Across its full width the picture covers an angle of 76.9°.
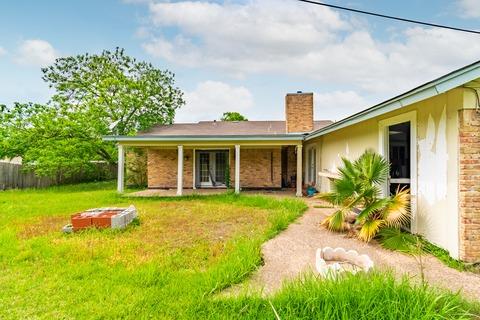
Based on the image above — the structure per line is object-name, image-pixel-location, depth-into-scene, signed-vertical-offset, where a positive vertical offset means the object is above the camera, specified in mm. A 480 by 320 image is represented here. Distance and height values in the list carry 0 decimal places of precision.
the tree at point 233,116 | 38844 +6436
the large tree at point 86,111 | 16656 +3764
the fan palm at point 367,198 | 5395 -607
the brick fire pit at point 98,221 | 6516 -1217
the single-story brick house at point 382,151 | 4293 +456
